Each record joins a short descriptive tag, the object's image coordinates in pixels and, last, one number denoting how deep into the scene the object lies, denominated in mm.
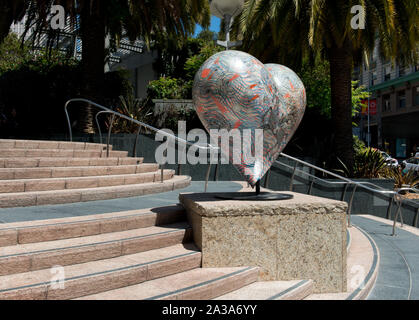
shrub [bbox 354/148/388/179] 12758
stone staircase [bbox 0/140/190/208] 6109
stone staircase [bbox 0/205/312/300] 3330
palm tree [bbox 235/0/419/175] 11148
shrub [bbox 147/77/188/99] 16766
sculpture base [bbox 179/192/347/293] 4215
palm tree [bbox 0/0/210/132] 12094
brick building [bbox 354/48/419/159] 38344
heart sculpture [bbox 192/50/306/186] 4191
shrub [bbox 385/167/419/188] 13141
